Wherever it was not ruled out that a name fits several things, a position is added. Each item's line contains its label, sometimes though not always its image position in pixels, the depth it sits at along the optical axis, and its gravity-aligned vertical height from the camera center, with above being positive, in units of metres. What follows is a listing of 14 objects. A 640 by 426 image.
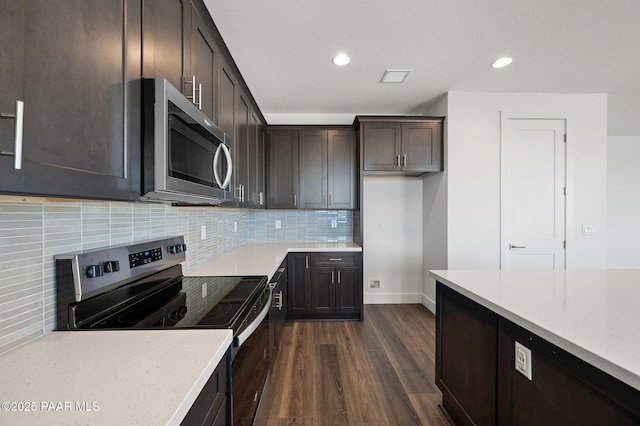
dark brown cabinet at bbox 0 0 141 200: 0.51 +0.27
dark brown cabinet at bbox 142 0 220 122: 0.98 +0.71
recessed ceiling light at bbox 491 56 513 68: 2.29 +1.28
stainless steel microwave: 0.91 +0.24
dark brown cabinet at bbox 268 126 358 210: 3.41 +0.53
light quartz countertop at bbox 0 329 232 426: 0.54 -0.41
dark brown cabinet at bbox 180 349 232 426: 0.67 -0.54
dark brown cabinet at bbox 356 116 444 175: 3.08 +0.77
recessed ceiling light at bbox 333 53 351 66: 2.21 +1.25
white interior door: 2.95 +0.19
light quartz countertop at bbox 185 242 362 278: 1.85 -0.42
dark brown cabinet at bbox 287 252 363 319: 3.10 -0.87
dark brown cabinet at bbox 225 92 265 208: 2.15 +0.48
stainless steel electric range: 0.95 -0.41
